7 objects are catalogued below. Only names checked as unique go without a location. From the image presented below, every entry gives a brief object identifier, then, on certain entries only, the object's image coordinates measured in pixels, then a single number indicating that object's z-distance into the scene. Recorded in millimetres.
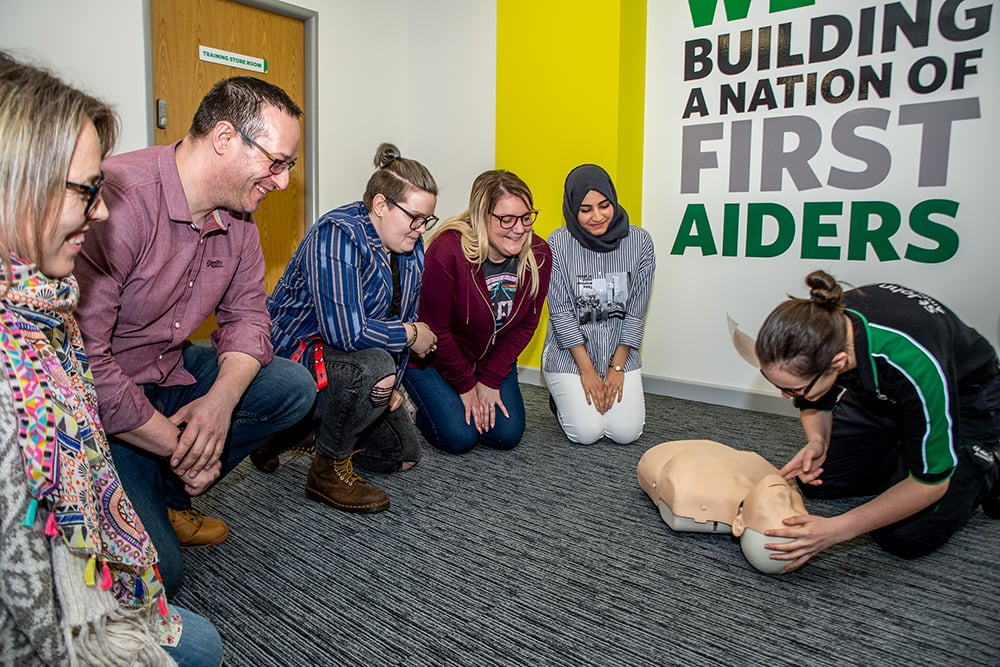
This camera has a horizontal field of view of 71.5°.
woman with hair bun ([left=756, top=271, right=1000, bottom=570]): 1458
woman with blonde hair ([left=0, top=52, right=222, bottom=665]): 785
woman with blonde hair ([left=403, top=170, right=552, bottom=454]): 2447
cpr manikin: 1657
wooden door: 3441
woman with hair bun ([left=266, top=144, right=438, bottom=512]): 2012
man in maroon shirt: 1402
